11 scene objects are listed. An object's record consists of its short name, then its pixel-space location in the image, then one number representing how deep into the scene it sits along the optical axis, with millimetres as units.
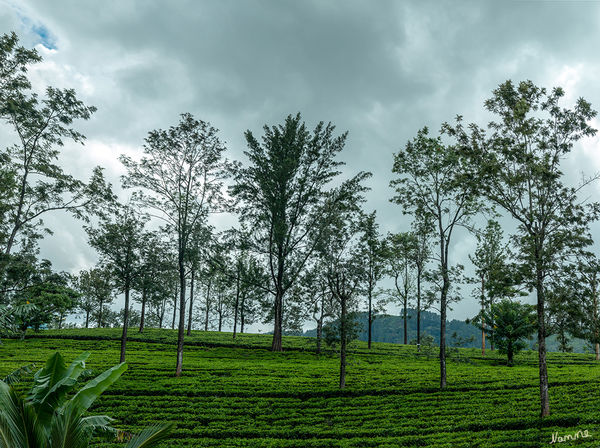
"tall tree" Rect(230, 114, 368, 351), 39250
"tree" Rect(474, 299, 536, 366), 37875
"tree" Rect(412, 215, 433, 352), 26312
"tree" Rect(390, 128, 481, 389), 25094
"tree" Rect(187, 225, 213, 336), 29609
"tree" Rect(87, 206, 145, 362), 31125
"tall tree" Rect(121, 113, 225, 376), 30269
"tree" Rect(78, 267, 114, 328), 61188
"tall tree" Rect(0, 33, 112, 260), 22297
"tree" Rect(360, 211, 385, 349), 45791
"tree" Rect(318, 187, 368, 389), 26062
